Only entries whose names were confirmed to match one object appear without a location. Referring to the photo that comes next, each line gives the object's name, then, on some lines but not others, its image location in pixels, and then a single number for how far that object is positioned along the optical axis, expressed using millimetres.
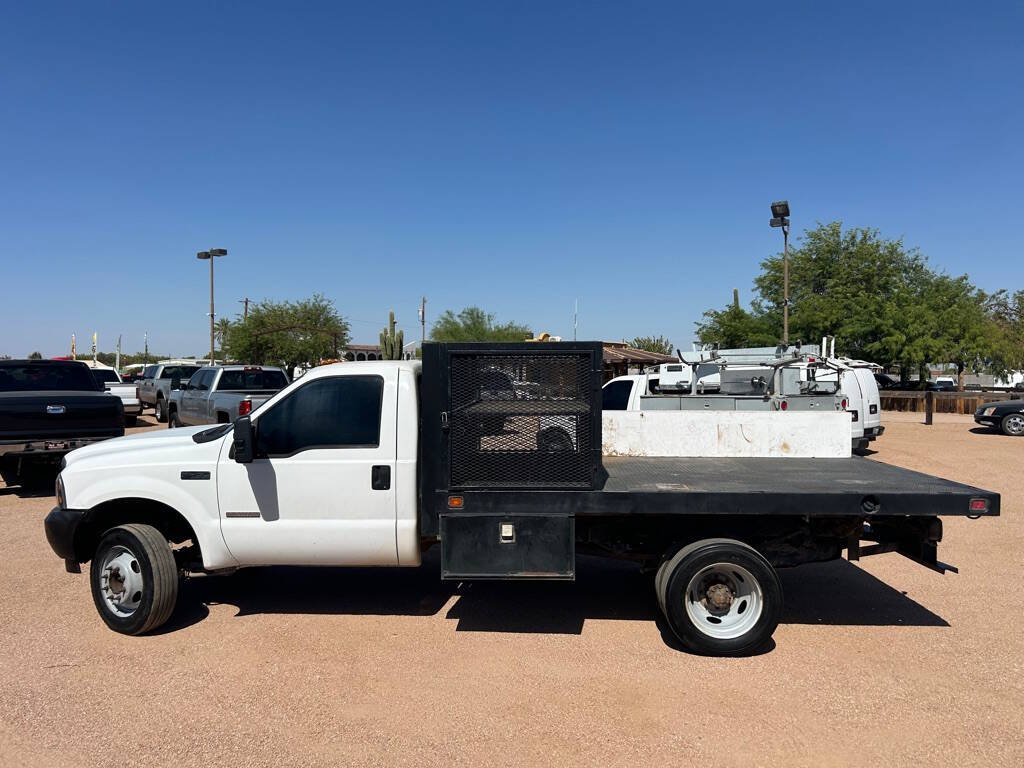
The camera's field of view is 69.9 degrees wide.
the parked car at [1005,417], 19281
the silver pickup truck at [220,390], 14305
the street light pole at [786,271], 24438
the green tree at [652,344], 67812
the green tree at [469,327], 49938
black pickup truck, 9883
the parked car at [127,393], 20688
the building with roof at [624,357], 27219
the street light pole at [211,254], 35312
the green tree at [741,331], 31453
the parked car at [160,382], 22703
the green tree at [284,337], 40438
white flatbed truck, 4711
